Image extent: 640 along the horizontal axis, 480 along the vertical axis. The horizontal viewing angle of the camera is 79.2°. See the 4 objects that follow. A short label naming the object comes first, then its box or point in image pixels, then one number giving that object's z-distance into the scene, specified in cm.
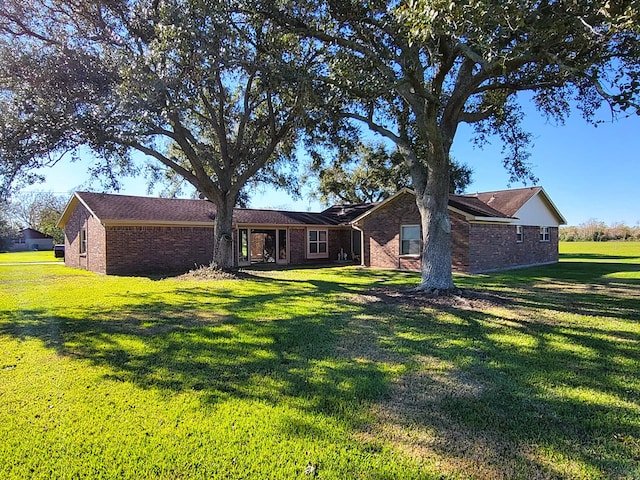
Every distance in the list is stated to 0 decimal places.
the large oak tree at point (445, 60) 547
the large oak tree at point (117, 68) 821
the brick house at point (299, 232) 1670
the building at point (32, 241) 5569
